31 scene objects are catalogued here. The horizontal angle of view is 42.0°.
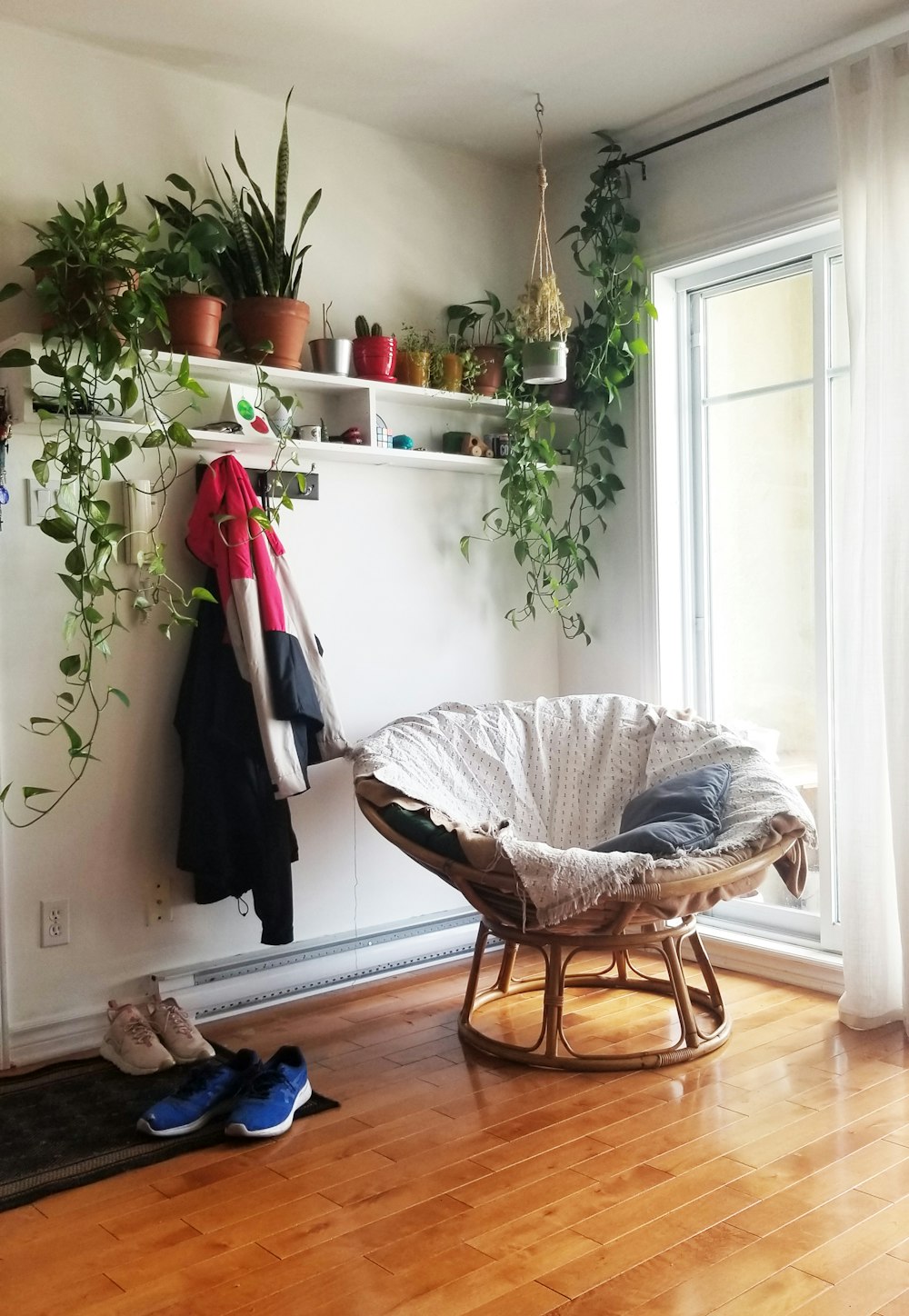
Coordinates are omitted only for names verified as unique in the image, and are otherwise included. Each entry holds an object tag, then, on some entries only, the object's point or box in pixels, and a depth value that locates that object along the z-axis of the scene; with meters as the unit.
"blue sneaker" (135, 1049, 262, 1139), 2.51
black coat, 3.11
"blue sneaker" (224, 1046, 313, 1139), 2.48
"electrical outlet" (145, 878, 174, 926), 3.21
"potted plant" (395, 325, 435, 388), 3.62
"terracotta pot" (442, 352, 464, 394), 3.68
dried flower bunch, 3.54
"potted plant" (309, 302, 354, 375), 3.41
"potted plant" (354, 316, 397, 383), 3.49
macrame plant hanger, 3.54
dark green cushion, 2.78
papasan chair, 2.67
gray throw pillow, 2.78
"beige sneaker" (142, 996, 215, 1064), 2.95
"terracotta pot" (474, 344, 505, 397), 3.79
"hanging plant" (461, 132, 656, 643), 3.76
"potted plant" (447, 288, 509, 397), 3.79
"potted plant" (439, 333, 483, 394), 3.68
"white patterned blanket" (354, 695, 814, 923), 3.13
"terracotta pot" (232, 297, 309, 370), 3.24
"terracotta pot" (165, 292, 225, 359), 3.10
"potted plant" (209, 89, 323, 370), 3.24
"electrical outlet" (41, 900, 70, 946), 3.03
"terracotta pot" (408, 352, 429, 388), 3.62
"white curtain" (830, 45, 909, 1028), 3.04
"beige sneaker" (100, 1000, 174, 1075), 2.88
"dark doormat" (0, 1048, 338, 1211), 2.37
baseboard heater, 3.27
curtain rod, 3.31
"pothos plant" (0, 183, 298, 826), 2.81
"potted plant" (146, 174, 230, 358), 3.06
